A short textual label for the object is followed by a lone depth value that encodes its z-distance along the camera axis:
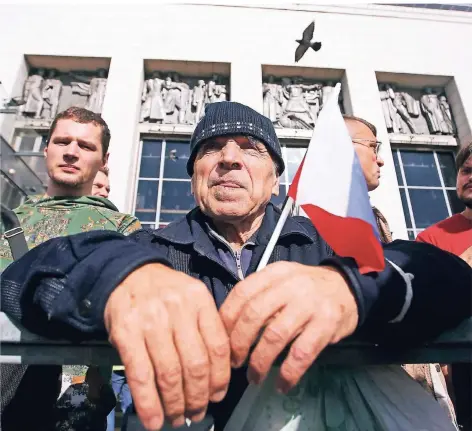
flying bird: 6.25
